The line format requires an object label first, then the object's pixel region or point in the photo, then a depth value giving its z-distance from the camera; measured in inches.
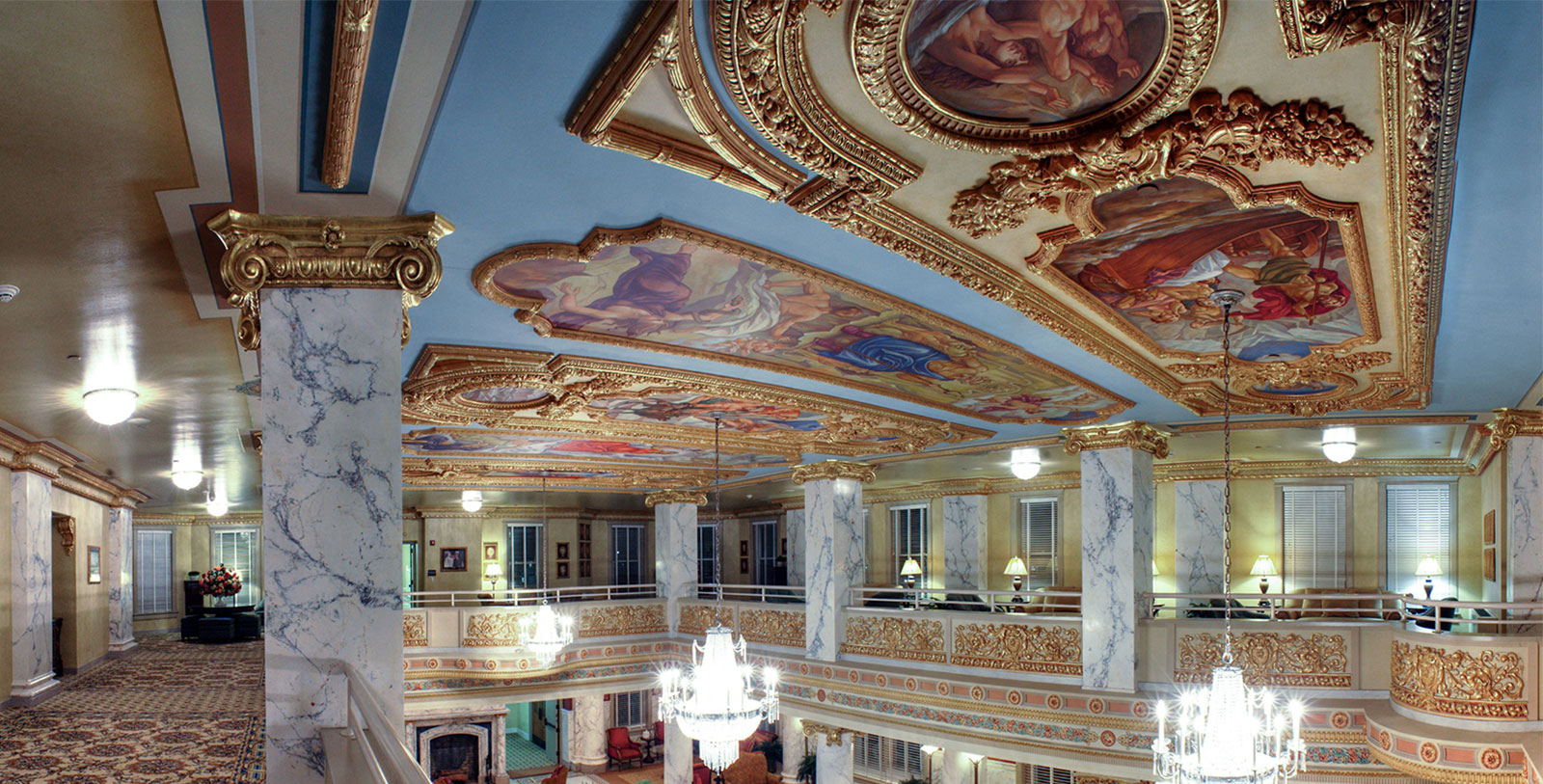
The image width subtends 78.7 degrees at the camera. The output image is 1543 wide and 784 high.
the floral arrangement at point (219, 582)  830.5
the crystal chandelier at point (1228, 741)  242.5
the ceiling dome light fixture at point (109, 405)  262.4
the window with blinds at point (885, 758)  796.0
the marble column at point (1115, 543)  404.5
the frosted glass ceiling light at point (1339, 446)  364.8
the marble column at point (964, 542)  735.1
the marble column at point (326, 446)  150.1
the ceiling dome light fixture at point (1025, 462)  461.1
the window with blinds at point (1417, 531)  552.1
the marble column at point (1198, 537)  594.2
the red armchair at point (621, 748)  866.8
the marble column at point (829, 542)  537.3
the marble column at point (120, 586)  706.2
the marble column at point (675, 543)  687.1
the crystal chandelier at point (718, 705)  363.9
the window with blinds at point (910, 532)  800.9
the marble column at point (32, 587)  444.5
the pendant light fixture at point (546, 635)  615.2
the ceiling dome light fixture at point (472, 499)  703.7
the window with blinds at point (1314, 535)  579.2
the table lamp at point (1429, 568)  543.2
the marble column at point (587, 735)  836.0
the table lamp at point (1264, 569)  587.8
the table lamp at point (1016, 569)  700.7
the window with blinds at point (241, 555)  987.3
